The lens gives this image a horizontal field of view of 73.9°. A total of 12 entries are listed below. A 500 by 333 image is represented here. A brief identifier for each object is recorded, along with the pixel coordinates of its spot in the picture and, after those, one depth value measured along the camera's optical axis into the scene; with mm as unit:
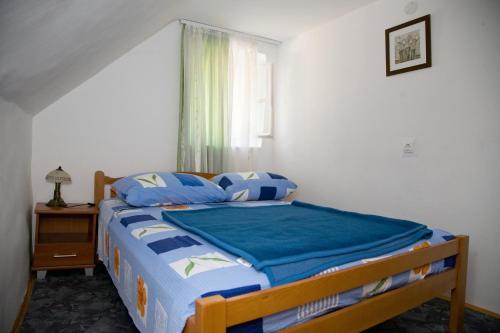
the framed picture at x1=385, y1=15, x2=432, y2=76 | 2379
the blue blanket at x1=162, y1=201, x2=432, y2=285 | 1204
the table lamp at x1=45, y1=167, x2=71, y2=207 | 2469
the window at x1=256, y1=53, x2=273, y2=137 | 3785
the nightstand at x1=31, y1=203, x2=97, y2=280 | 2332
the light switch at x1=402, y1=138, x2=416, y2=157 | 2480
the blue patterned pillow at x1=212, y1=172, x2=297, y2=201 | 2758
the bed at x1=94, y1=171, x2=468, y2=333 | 968
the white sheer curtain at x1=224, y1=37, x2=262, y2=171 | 3468
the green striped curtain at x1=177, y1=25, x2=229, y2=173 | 3184
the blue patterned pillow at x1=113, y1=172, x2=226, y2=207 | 2326
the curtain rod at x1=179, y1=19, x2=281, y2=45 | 3241
